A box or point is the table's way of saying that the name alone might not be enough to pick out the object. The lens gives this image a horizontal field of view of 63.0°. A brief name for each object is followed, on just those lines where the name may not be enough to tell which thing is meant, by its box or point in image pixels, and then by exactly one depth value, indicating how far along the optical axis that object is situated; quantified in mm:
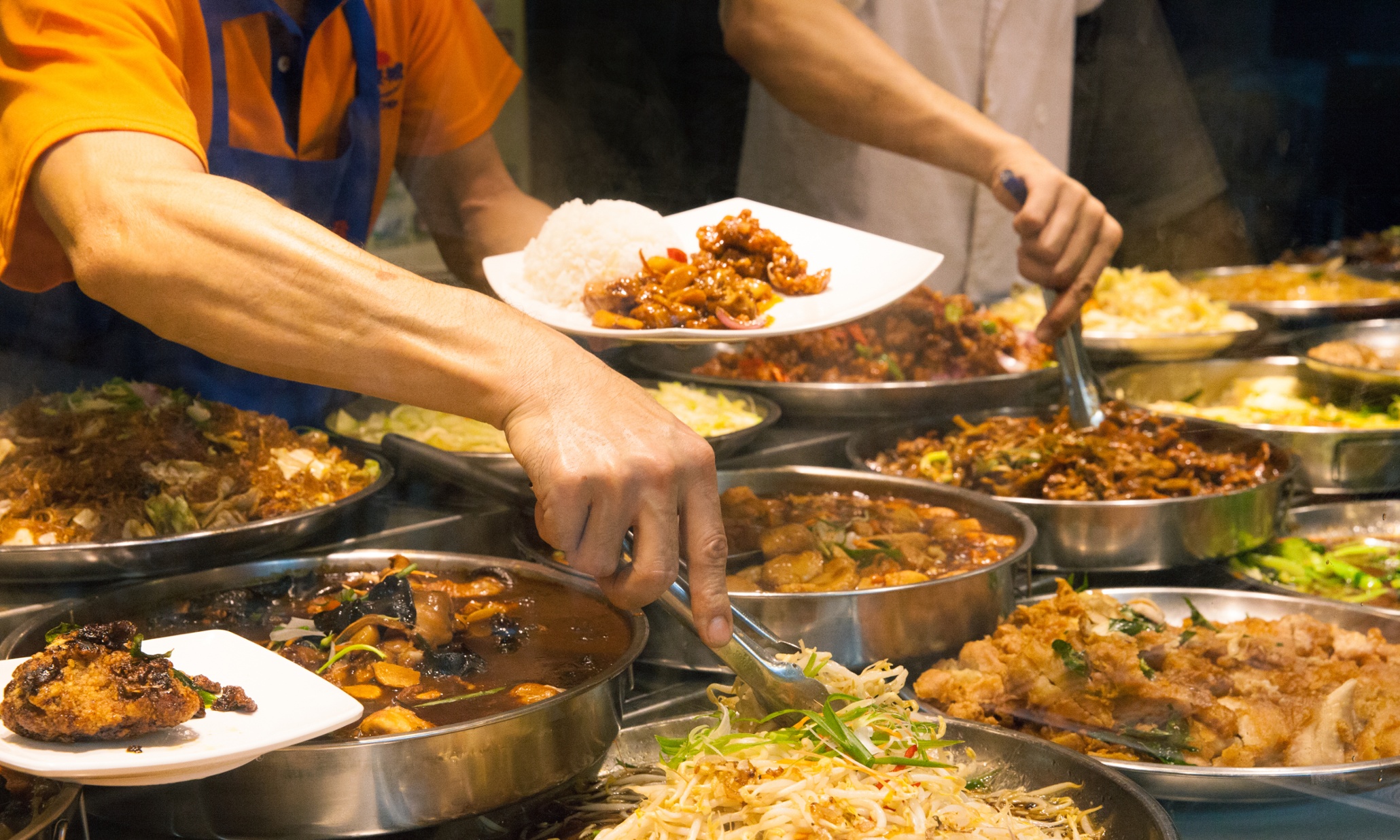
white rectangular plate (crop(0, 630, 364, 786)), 1253
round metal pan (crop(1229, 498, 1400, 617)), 2666
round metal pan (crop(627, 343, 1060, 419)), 3039
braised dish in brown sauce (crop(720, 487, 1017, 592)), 2135
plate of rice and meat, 2057
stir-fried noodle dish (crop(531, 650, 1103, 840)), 1396
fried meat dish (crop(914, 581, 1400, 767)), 1765
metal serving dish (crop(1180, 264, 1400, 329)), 3930
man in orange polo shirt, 1447
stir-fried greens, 2443
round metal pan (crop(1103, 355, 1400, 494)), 2770
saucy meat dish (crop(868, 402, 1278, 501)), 2607
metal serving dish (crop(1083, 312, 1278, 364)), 3549
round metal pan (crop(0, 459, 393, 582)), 1961
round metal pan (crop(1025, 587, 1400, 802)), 1594
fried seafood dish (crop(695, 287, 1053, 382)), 3227
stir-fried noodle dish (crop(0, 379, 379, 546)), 2129
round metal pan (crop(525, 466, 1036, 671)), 1896
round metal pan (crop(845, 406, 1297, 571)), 2389
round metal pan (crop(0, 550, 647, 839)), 1406
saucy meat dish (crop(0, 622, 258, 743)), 1275
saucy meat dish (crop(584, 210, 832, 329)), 2047
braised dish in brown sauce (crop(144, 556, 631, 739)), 1635
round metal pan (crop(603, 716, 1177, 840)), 1491
